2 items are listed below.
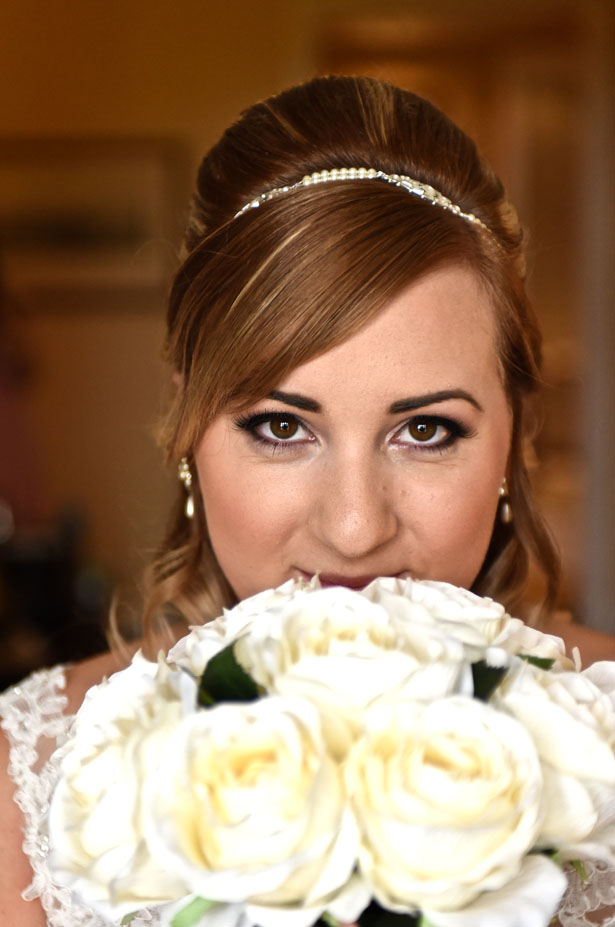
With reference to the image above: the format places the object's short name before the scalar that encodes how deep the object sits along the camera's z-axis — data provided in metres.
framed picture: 2.05
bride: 0.75
